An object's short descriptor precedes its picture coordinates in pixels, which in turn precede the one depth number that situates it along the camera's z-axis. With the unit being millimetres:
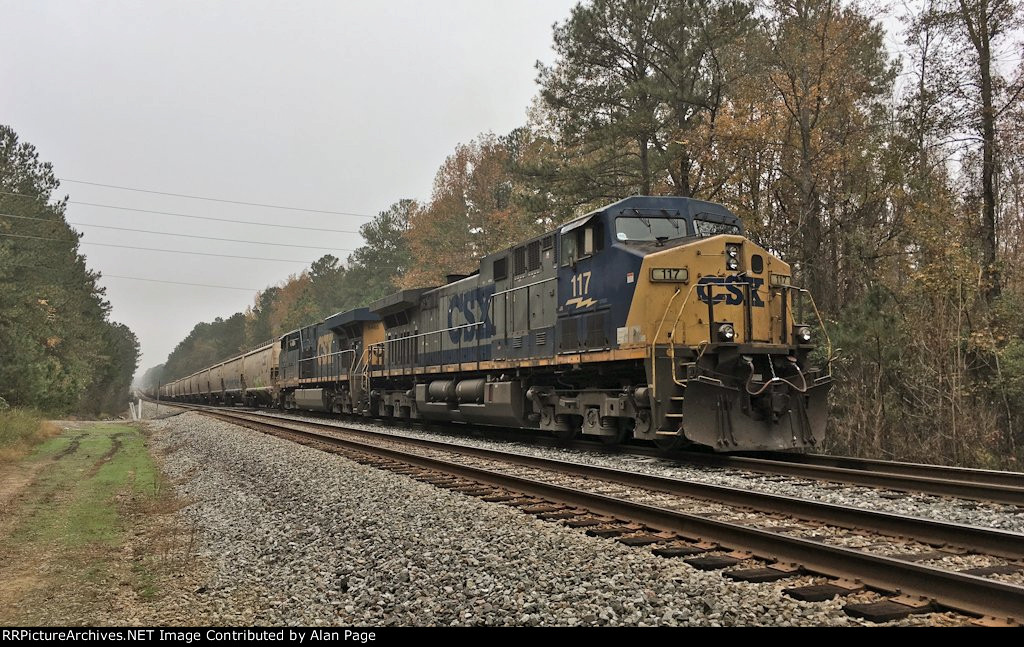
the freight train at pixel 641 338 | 9508
